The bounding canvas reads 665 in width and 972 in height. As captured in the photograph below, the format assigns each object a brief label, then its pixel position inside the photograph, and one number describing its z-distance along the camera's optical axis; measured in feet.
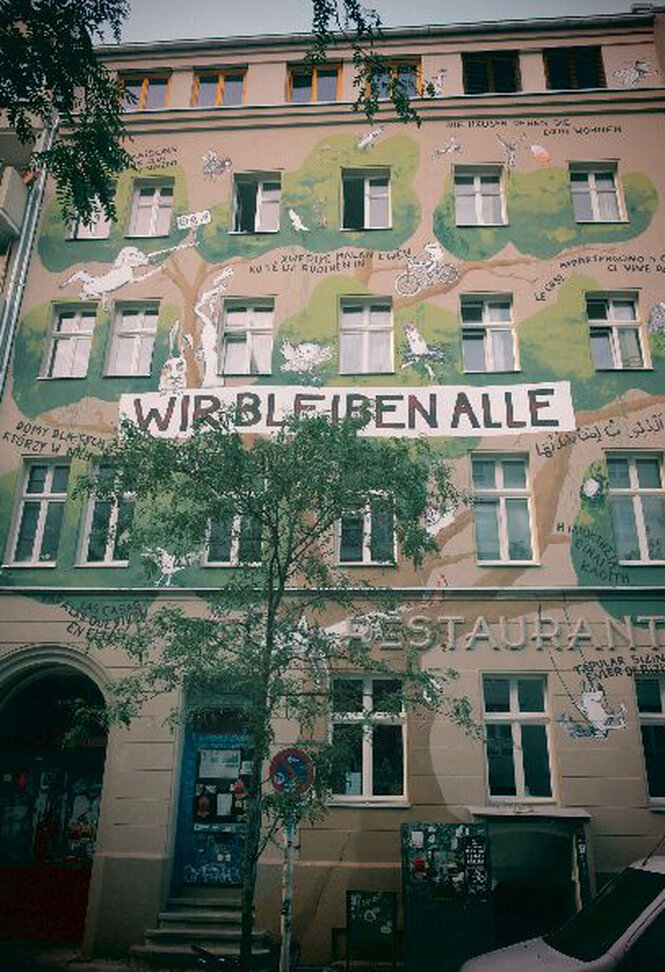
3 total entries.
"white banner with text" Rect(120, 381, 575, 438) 44.11
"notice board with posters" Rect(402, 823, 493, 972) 29.94
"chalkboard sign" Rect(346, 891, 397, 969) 31.94
